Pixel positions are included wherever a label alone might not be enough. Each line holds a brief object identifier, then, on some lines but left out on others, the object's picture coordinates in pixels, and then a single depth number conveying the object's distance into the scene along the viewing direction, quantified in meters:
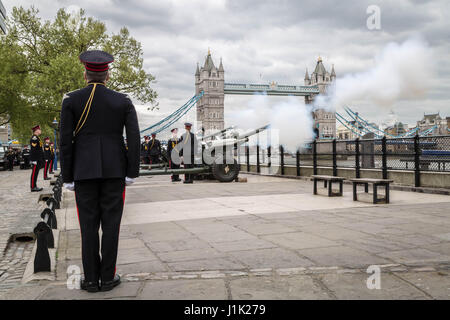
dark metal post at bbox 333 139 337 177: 13.19
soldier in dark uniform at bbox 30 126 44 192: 13.19
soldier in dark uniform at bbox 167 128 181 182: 15.31
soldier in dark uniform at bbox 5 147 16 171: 31.03
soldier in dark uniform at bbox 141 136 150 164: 18.58
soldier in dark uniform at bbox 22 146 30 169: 33.56
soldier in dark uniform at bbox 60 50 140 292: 3.57
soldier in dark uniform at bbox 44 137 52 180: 18.86
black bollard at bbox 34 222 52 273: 4.02
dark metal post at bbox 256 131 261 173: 18.88
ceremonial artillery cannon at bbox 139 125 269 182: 14.31
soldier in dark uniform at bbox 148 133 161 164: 18.25
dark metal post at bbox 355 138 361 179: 12.25
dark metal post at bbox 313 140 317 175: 14.31
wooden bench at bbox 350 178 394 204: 8.37
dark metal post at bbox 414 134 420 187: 10.41
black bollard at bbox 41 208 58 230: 4.94
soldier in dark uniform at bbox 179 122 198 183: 14.32
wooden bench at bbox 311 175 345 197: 9.71
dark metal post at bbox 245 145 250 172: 19.86
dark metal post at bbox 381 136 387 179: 11.30
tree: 33.69
